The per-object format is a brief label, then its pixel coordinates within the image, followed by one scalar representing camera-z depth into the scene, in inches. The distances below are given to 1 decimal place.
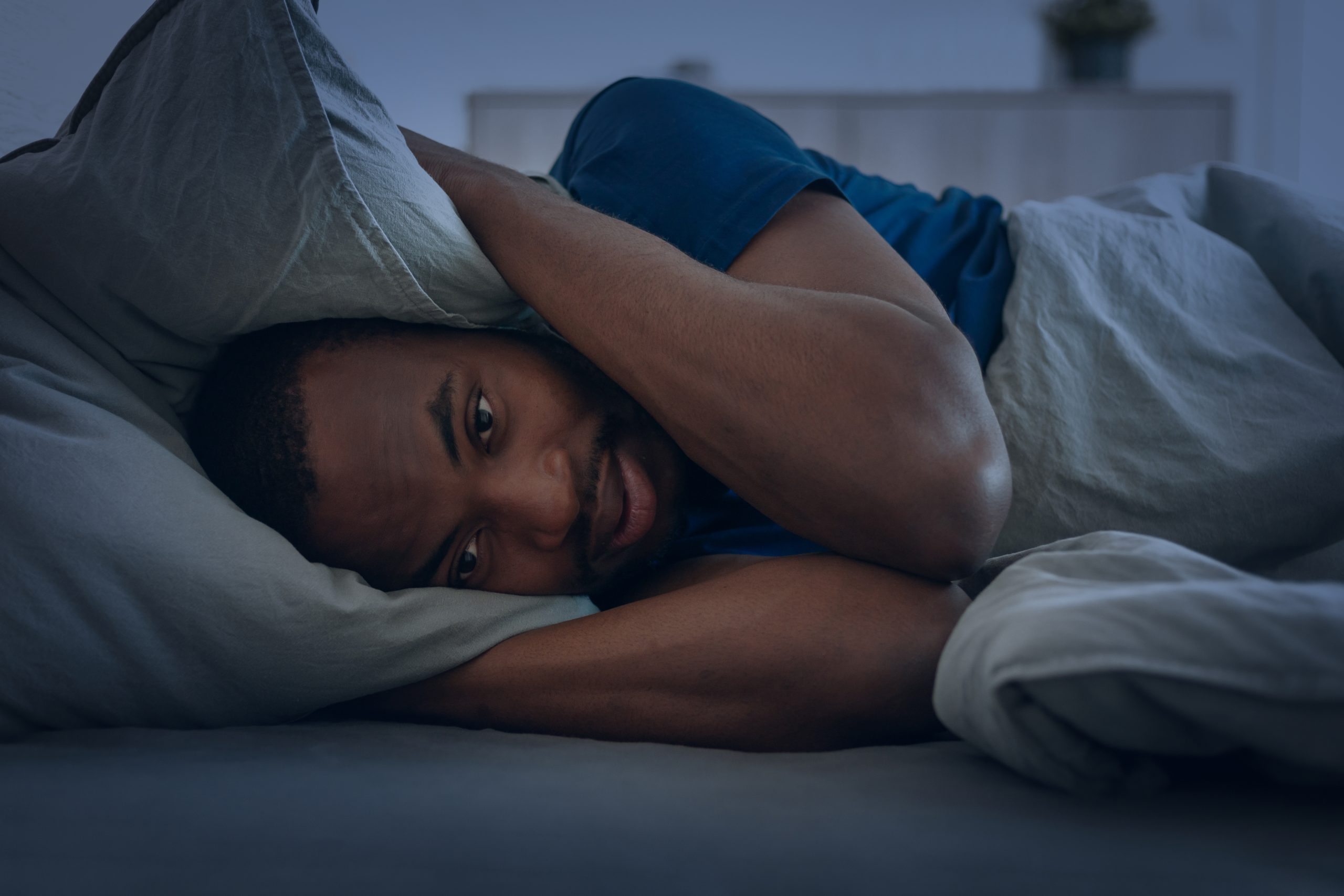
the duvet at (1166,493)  15.6
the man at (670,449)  25.0
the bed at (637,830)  14.5
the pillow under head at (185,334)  23.5
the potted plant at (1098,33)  115.1
